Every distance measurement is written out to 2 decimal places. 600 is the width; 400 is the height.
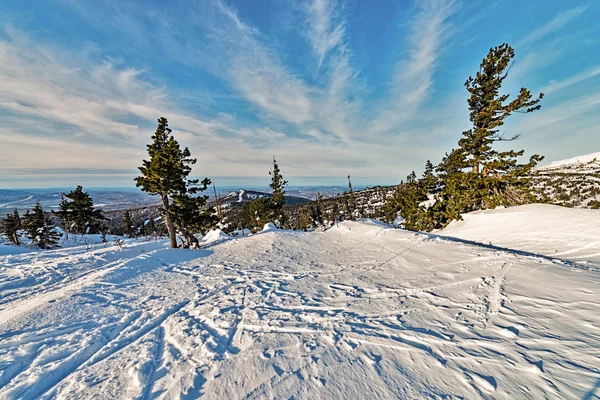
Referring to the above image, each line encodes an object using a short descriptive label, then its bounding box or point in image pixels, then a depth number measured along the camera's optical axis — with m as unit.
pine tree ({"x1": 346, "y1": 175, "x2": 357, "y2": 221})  52.08
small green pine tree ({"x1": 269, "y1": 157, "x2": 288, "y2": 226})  34.84
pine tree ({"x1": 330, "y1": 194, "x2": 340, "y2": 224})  62.18
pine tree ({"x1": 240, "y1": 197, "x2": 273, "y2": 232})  31.89
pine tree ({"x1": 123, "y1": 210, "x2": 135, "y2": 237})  47.14
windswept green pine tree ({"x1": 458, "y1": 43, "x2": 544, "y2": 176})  15.59
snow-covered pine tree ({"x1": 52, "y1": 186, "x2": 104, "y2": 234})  28.23
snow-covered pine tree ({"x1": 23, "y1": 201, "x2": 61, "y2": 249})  27.94
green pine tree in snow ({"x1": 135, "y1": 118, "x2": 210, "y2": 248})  15.33
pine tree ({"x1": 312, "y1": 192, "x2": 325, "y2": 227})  55.84
